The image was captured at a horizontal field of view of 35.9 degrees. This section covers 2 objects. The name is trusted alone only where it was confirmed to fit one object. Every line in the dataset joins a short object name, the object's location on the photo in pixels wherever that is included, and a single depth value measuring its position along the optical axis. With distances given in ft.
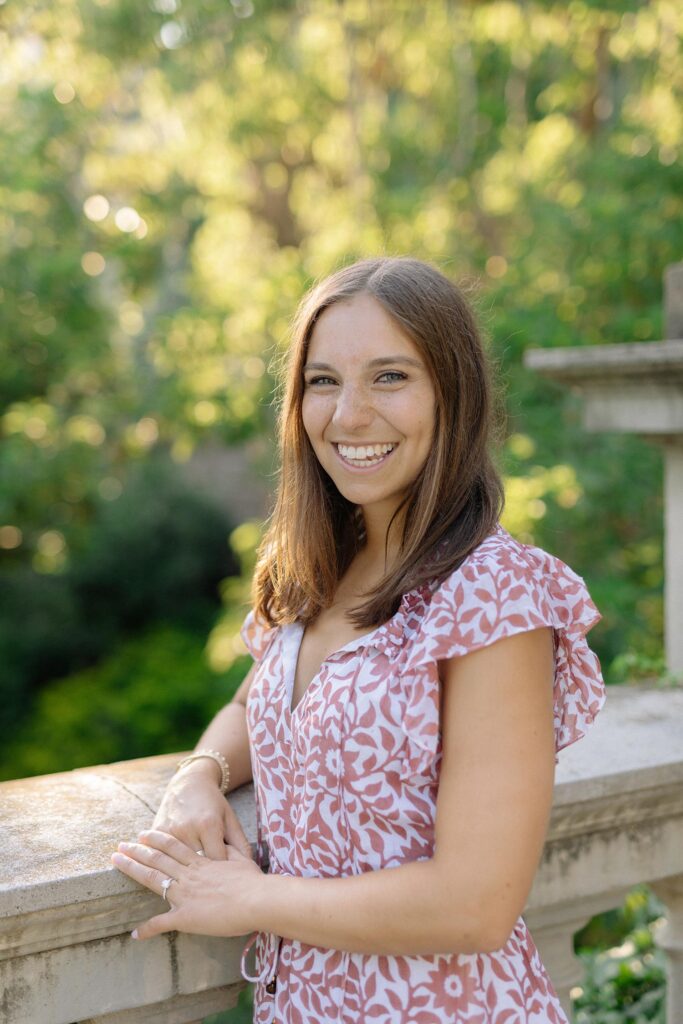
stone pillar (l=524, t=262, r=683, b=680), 7.19
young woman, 3.85
